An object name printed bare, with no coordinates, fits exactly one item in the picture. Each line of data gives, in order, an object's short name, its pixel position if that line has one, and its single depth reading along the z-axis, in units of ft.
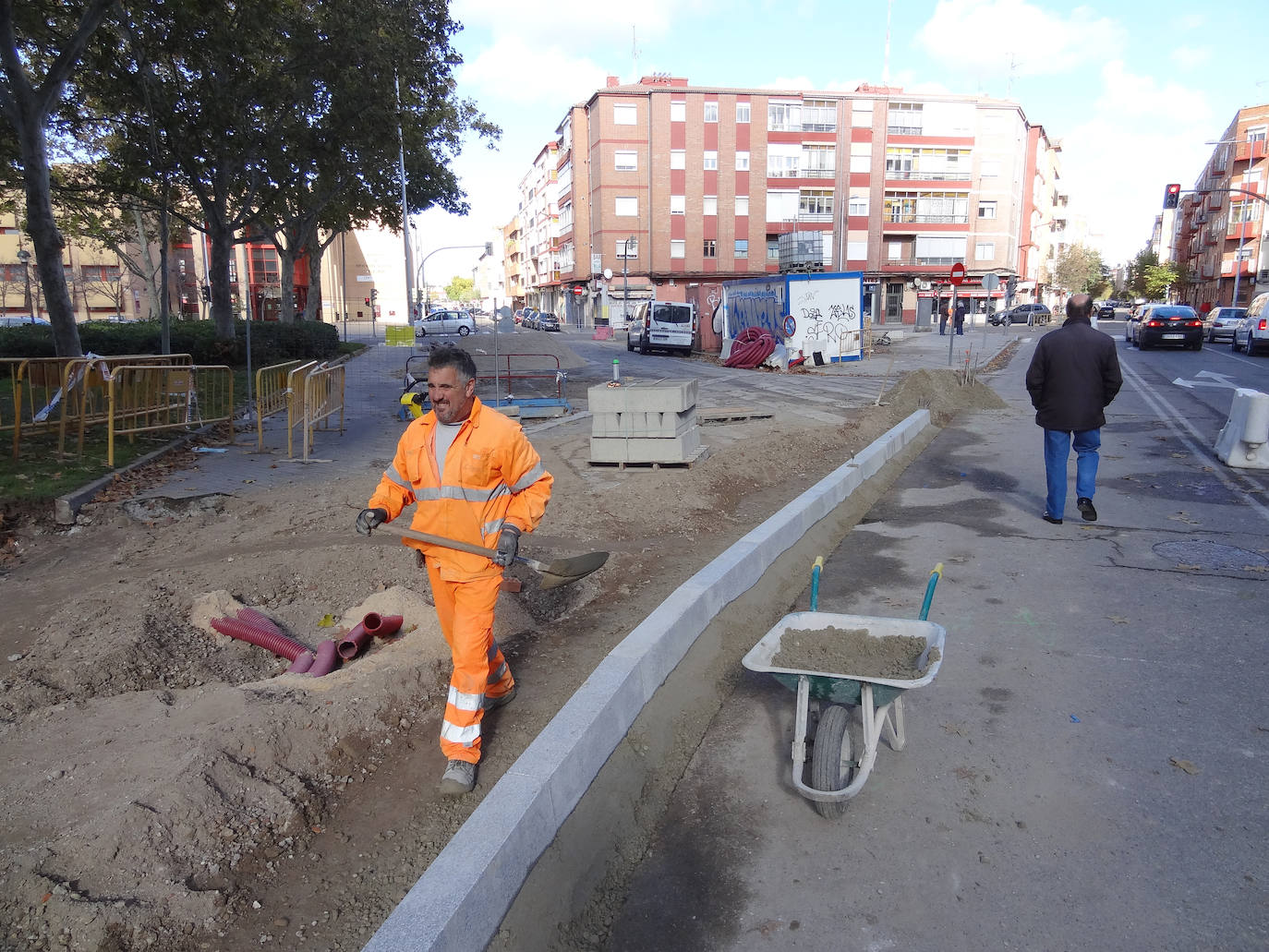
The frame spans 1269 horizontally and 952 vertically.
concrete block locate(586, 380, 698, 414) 30.45
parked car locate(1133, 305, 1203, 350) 100.99
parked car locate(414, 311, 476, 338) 135.65
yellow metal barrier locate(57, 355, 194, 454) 31.60
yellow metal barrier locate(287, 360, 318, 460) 34.65
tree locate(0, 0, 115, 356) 40.37
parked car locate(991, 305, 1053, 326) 207.51
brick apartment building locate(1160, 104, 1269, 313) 225.15
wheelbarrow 10.71
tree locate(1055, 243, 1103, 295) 298.15
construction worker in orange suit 11.53
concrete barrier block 31.42
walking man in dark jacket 23.84
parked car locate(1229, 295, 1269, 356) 89.66
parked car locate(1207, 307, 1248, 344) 122.47
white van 111.45
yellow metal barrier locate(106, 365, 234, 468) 33.47
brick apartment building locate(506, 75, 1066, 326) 199.82
